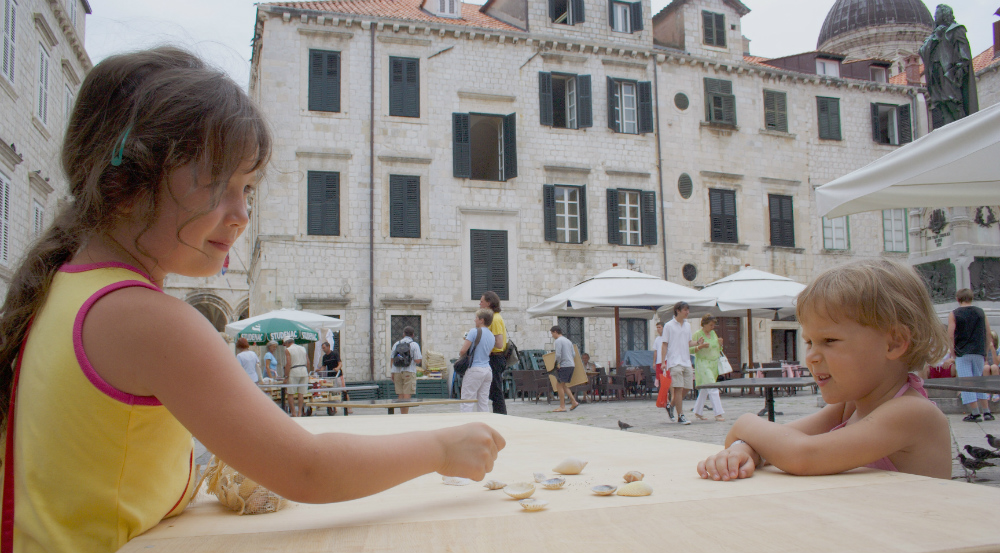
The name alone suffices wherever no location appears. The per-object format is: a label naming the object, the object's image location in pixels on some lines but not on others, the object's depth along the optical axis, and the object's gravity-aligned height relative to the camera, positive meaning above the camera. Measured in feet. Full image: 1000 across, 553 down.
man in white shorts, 34.04 -0.98
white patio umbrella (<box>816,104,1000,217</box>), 13.33 +3.17
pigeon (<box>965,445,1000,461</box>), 13.62 -2.35
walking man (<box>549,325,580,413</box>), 44.37 -1.70
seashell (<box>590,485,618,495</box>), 3.86 -0.83
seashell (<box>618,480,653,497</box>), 3.84 -0.82
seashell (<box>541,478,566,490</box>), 4.18 -0.85
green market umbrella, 45.24 +0.57
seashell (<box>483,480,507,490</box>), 4.21 -0.86
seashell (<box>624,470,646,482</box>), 4.27 -0.83
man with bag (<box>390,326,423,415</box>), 43.01 -1.73
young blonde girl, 4.78 -0.28
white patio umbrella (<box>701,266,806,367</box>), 46.91 +2.73
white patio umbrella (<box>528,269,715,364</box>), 45.09 +2.47
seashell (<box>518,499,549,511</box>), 3.50 -0.82
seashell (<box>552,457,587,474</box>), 4.71 -0.85
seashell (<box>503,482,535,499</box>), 3.81 -0.81
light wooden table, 2.85 -0.82
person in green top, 35.73 -1.09
